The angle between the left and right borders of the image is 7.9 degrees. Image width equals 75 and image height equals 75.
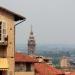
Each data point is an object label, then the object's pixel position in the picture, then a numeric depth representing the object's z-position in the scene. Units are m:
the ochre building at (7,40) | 32.31
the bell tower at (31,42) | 142.62
